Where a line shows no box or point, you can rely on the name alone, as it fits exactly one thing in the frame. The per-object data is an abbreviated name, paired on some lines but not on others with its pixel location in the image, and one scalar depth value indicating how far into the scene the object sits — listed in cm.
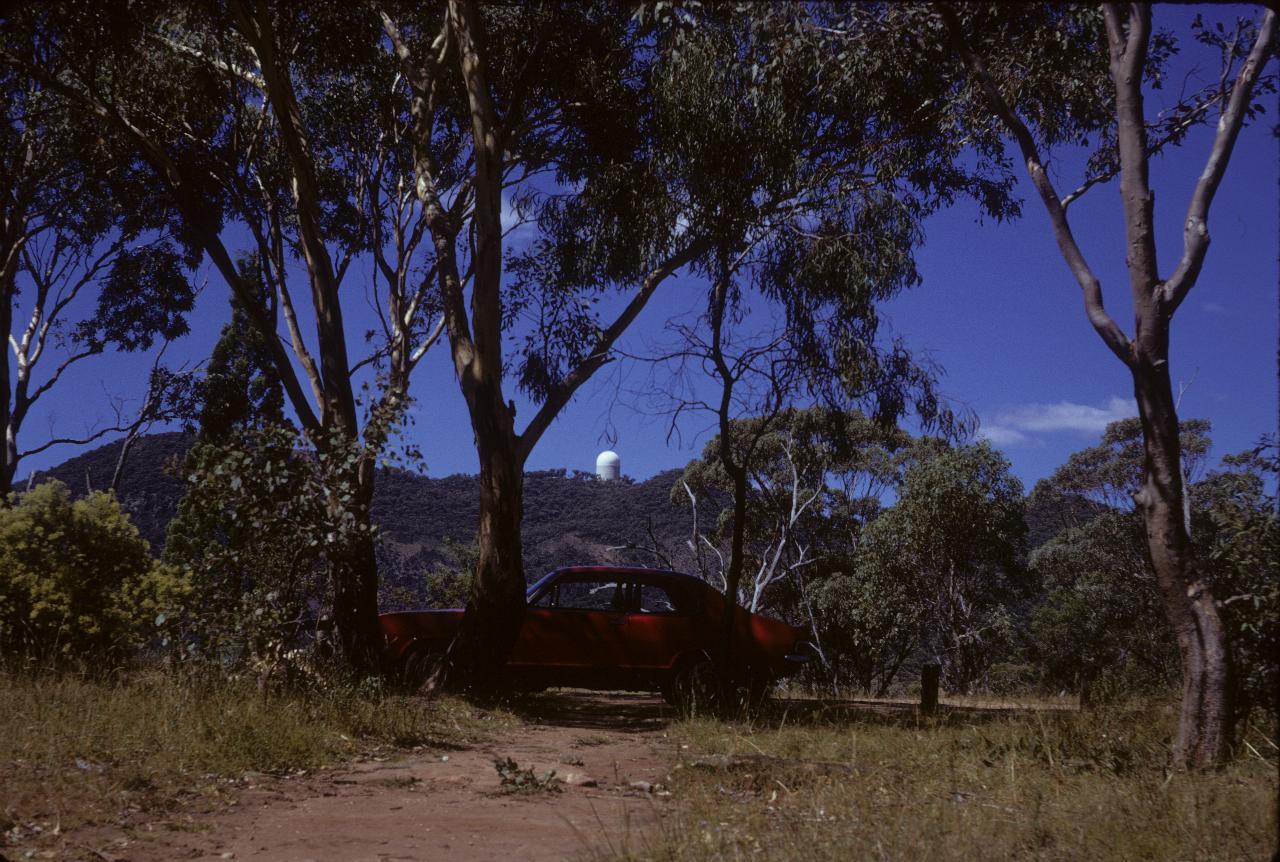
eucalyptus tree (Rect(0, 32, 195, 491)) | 1736
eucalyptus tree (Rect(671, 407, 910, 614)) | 3027
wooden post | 1258
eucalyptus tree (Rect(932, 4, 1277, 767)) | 721
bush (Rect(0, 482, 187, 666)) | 1074
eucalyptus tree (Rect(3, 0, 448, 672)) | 1190
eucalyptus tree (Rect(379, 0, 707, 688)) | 1212
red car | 1142
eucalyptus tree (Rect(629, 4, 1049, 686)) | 1166
